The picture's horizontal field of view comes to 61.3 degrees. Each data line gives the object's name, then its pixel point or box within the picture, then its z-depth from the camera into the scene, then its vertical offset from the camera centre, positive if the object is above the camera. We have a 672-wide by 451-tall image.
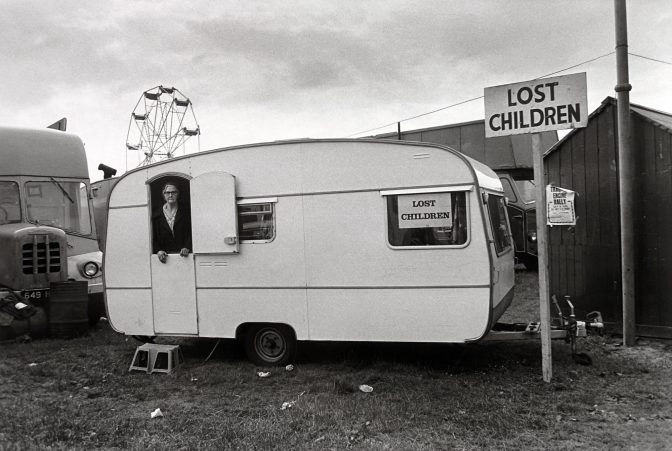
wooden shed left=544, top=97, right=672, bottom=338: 7.00 -0.14
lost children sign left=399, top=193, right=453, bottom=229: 5.80 +0.07
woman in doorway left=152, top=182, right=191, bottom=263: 6.80 +0.00
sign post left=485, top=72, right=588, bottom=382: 5.36 +0.96
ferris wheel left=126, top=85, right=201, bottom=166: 30.66 +5.67
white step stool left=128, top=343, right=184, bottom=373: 6.58 -1.55
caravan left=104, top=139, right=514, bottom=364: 5.78 -0.31
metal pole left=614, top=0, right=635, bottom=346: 6.91 +0.45
